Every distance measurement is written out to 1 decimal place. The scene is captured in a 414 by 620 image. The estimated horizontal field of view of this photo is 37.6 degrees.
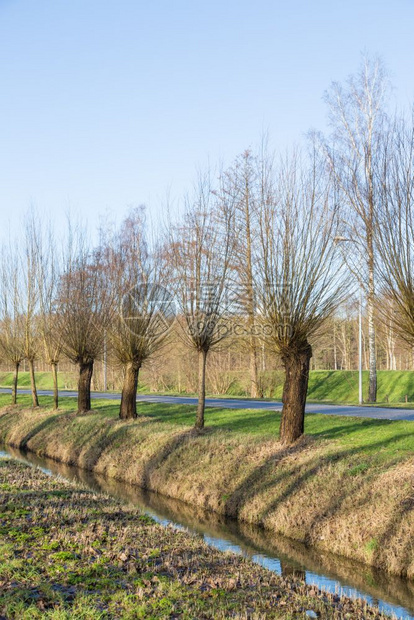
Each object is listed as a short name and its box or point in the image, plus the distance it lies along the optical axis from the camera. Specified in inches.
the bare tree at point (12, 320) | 1145.4
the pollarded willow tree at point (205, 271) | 671.1
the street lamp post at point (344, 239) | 520.4
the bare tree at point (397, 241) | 426.3
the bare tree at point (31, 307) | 1100.5
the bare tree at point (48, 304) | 1054.4
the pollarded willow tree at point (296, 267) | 545.0
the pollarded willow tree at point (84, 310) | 941.2
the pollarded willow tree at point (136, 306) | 828.6
